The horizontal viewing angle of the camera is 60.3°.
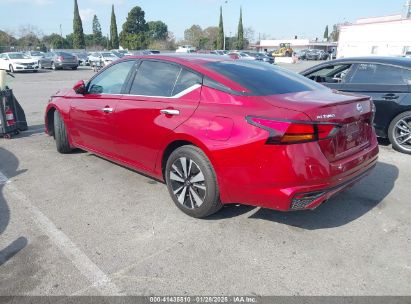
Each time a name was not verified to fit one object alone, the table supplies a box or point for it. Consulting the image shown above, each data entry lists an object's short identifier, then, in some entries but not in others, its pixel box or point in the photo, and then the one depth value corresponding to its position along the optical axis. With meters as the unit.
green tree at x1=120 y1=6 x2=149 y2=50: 79.56
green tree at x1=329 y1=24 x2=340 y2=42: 110.89
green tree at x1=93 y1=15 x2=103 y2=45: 98.09
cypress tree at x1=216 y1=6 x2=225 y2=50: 77.08
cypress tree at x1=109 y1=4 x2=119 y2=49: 78.89
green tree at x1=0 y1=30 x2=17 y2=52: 75.67
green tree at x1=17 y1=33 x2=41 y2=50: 76.81
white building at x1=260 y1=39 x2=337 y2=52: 98.62
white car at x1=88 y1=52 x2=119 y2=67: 33.09
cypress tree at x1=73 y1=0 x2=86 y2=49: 67.84
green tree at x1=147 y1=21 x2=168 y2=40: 116.54
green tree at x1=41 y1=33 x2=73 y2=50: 74.88
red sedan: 2.90
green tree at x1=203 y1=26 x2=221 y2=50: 85.14
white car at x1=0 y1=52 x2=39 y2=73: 26.62
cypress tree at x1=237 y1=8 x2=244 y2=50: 87.31
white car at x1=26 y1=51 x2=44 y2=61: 31.60
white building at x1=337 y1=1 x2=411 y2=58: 44.31
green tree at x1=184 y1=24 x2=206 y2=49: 87.44
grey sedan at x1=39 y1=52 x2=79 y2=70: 30.94
